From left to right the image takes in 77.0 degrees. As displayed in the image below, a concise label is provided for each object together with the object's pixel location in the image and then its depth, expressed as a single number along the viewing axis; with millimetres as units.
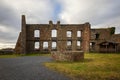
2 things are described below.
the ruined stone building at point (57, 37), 16539
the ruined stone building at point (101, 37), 16962
